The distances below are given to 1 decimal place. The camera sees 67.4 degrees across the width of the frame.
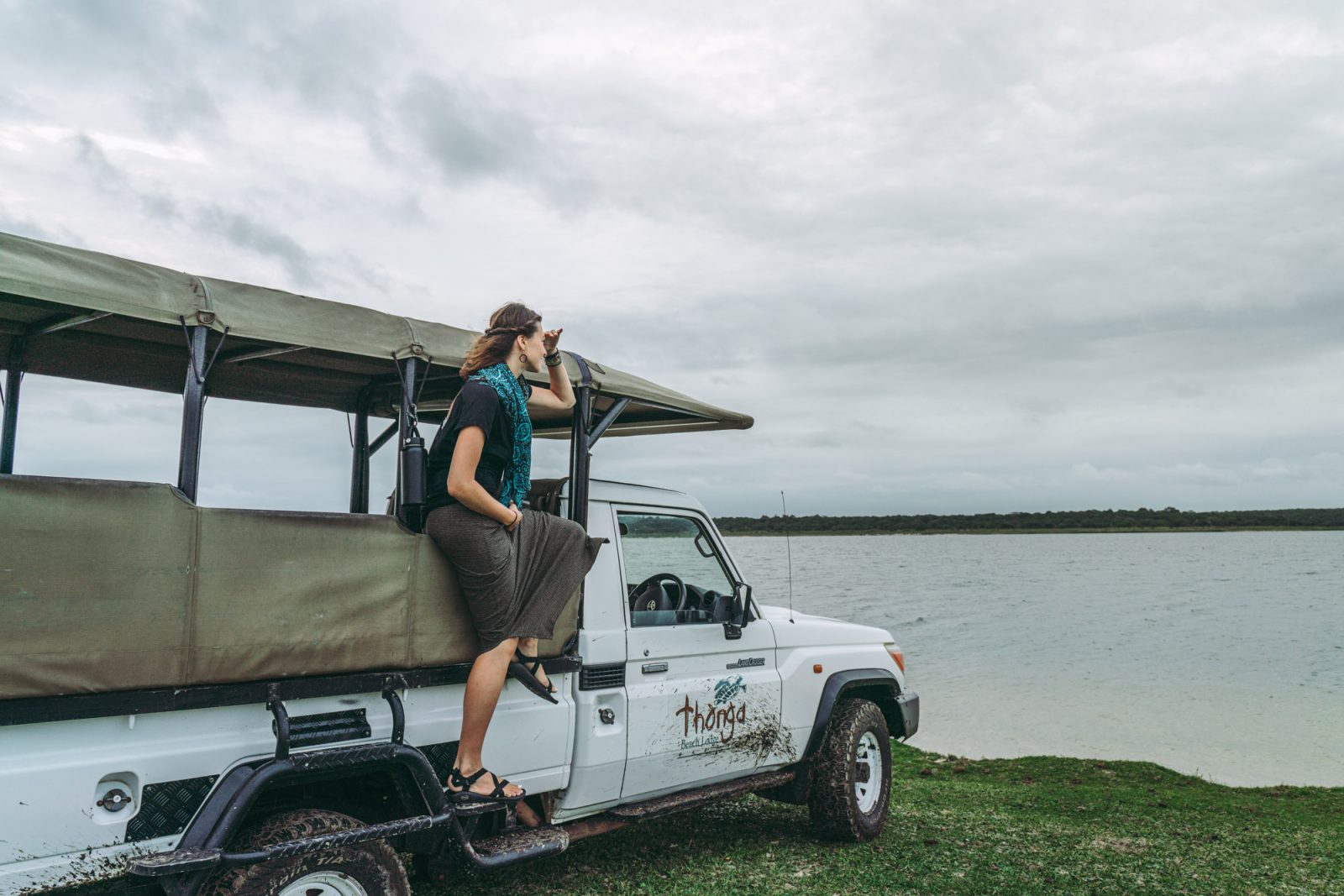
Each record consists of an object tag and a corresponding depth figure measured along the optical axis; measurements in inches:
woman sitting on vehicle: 161.6
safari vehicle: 123.8
